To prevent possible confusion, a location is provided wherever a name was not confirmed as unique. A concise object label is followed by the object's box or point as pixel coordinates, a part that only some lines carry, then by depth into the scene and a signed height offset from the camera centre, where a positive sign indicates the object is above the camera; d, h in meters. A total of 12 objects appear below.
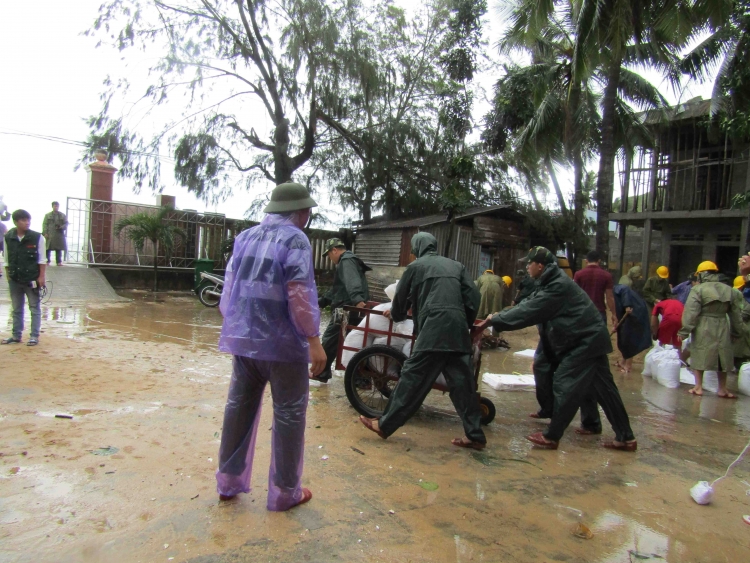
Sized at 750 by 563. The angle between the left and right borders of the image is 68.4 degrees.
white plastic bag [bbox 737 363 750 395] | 7.13 -1.11
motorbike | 13.42 -0.76
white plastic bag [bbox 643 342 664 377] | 7.88 -1.08
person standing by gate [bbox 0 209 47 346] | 6.70 -0.25
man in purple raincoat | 2.88 -0.41
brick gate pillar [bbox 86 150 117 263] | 15.29 +1.27
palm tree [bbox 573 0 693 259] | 10.51 +5.05
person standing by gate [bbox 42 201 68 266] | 13.95 +0.52
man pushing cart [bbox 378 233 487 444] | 4.14 -0.62
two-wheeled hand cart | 4.88 -0.90
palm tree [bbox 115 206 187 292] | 14.41 +0.72
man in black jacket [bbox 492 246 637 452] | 4.34 -0.48
